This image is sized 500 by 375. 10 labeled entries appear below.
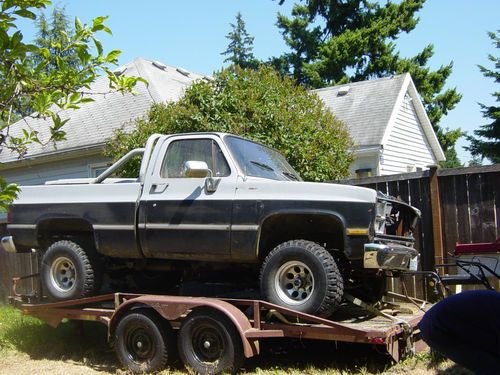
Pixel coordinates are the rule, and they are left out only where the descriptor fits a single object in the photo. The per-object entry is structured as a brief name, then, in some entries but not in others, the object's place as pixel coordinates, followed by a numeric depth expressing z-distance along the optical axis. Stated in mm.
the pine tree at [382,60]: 29625
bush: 9617
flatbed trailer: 5270
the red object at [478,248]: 5641
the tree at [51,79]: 4180
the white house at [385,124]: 18812
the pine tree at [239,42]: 60219
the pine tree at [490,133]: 26062
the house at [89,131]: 16656
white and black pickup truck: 5348
